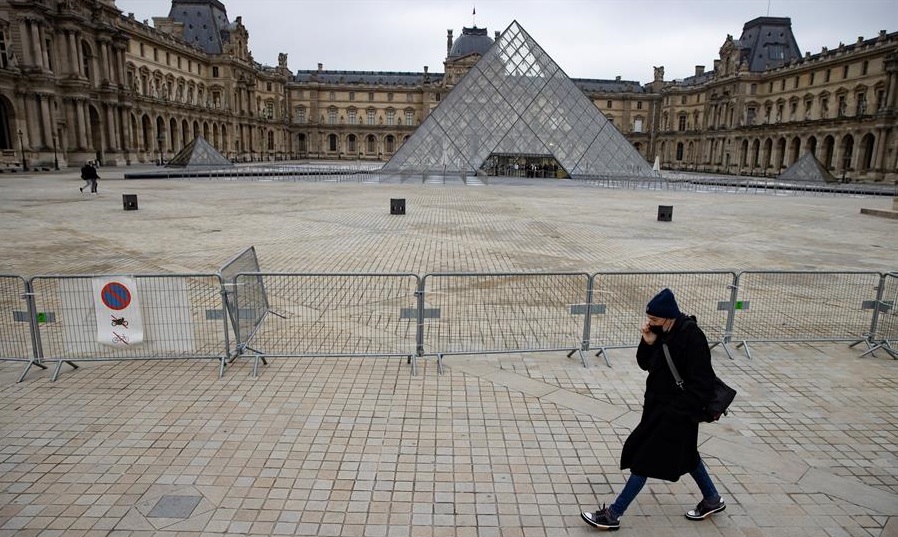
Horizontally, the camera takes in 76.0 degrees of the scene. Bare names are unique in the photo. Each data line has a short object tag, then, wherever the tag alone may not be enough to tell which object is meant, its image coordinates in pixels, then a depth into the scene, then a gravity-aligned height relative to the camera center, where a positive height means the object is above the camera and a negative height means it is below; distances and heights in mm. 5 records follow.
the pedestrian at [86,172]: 24411 -611
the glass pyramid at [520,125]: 43062 +2870
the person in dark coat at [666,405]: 3613 -1503
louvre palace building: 44812 +7521
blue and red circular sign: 6195 -1470
